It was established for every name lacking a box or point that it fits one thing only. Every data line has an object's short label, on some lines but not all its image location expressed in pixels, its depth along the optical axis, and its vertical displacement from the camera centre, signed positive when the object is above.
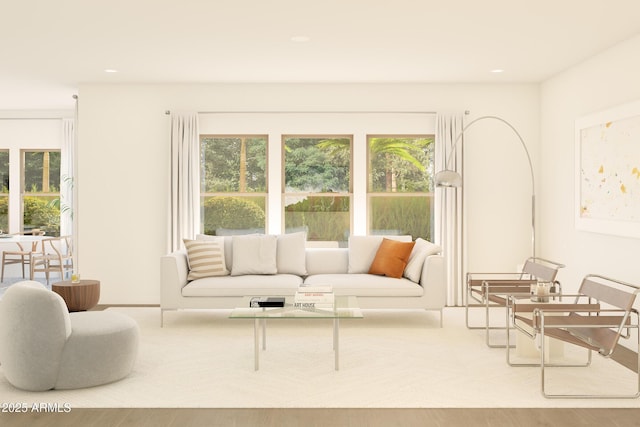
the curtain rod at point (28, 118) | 10.84 +1.50
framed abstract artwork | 5.86 +0.38
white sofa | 6.75 -0.77
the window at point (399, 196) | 8.37 +0.19
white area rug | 4.37 -1.21
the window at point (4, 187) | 11.01 +0.39
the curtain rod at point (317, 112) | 8.21 +1.21
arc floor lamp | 6.92 +0.34
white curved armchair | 4.46 -0.90
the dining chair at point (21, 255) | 10.30 -0.68
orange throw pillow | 7.04 -0.50
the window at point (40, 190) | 11.05 +0.35
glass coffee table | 5.06 -0.78
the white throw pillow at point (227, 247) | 7.42 -0.40
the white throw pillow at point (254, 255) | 7.22 -0.47
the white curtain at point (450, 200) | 8.14 +0.14
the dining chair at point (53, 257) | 10.02 -0.68
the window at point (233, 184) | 8.37 +0.34
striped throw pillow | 7.05 -0.51
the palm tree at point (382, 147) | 8.33 +0.80
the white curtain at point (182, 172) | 8.13 +0.48
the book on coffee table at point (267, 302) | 5.46 -0.74
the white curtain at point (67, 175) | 10.82 +0.58
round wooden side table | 6.80 -0.84
